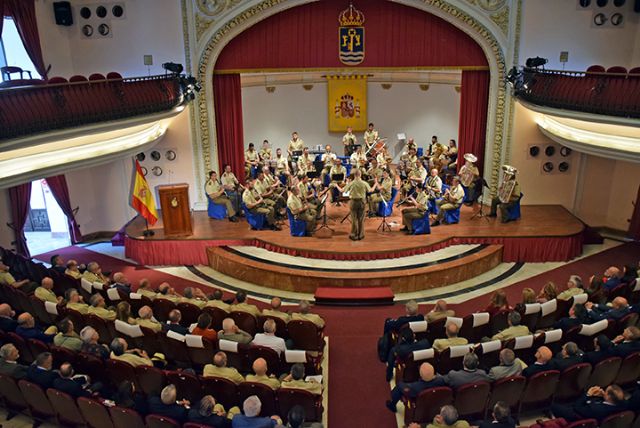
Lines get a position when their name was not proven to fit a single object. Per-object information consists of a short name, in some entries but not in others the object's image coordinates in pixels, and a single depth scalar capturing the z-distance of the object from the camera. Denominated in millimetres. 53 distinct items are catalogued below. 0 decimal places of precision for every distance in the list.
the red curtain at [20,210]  11758
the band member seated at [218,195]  12500
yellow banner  17625
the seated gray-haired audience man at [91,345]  6359
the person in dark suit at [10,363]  6098
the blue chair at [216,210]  12789
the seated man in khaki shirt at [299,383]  5883
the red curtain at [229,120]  13711
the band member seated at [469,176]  12867
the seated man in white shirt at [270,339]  6727
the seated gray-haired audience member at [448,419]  4984
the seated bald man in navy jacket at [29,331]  6824
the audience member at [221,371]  6012
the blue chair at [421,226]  11297
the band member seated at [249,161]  14742
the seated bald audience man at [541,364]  5945
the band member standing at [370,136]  15805
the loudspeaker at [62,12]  12562
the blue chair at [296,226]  11391
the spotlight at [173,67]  12250
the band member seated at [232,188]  12836
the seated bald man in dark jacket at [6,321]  7055
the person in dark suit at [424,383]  5738
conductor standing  10609
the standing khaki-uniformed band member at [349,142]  16297
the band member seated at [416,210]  11164
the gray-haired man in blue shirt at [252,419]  5102
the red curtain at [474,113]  13453
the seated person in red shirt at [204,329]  6891
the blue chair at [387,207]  12125
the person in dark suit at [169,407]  5289
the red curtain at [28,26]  11412
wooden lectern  11070
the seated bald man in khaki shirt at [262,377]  5918
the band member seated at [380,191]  11945
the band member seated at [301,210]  11164
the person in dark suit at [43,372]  5918
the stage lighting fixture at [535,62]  11695
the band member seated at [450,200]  11742
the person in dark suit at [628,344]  6207
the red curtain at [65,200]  12719
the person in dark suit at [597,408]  5246
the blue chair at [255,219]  11867
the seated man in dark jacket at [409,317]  7129
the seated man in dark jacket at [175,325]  6938
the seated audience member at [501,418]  4941
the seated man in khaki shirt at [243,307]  7508
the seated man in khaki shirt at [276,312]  7436
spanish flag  11156
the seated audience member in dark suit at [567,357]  6020
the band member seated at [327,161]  13945
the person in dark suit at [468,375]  5793
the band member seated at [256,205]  11648
